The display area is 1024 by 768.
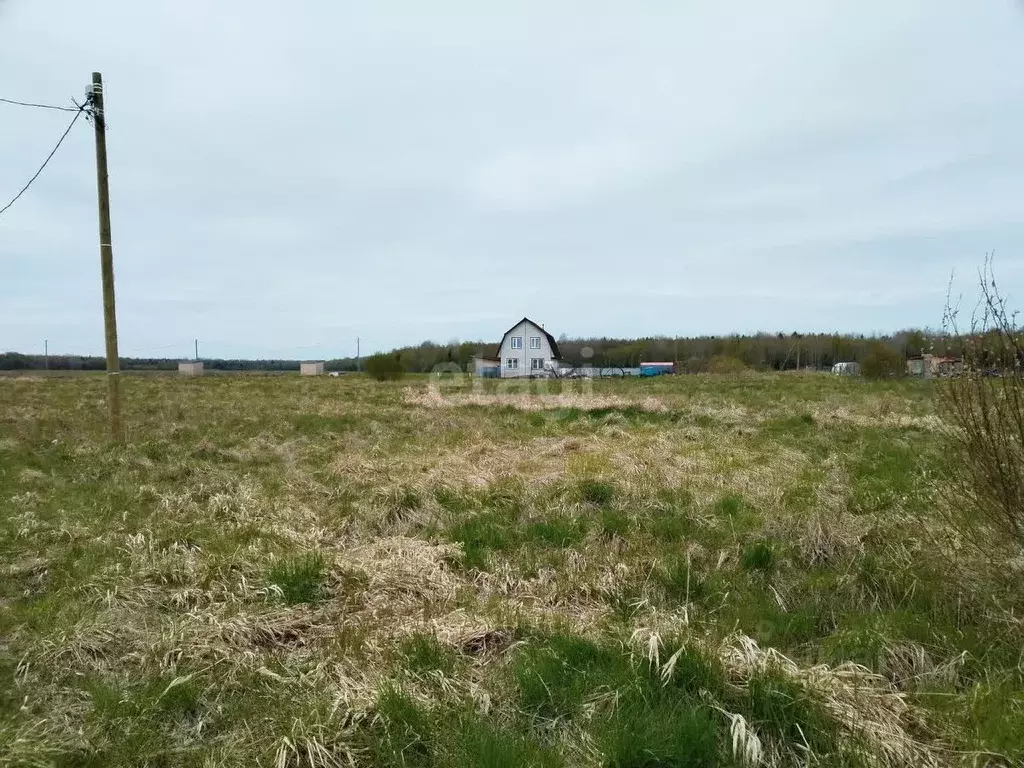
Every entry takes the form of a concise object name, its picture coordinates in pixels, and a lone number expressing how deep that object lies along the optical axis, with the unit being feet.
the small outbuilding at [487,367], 182.60
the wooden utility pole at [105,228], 34.14
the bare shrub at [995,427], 11.79
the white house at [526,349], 178.19
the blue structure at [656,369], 212.27
